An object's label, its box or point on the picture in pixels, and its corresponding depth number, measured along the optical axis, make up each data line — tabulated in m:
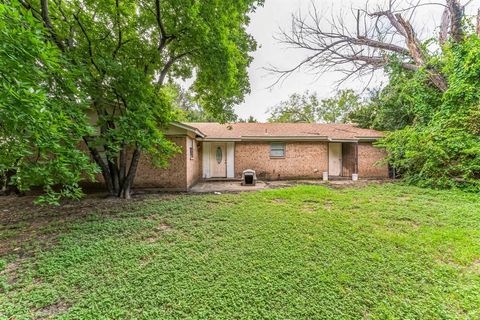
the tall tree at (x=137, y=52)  4.93
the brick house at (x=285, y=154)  10.40
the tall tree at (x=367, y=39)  9.33
